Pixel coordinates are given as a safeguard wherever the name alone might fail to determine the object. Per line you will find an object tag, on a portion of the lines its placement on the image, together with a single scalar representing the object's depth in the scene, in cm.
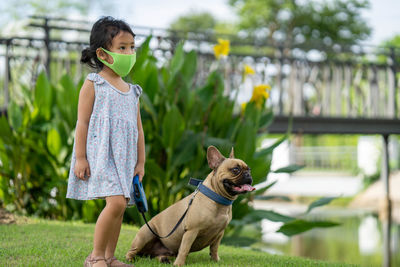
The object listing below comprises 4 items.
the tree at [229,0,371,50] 2414
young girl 240
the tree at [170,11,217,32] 3838
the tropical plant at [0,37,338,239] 434
